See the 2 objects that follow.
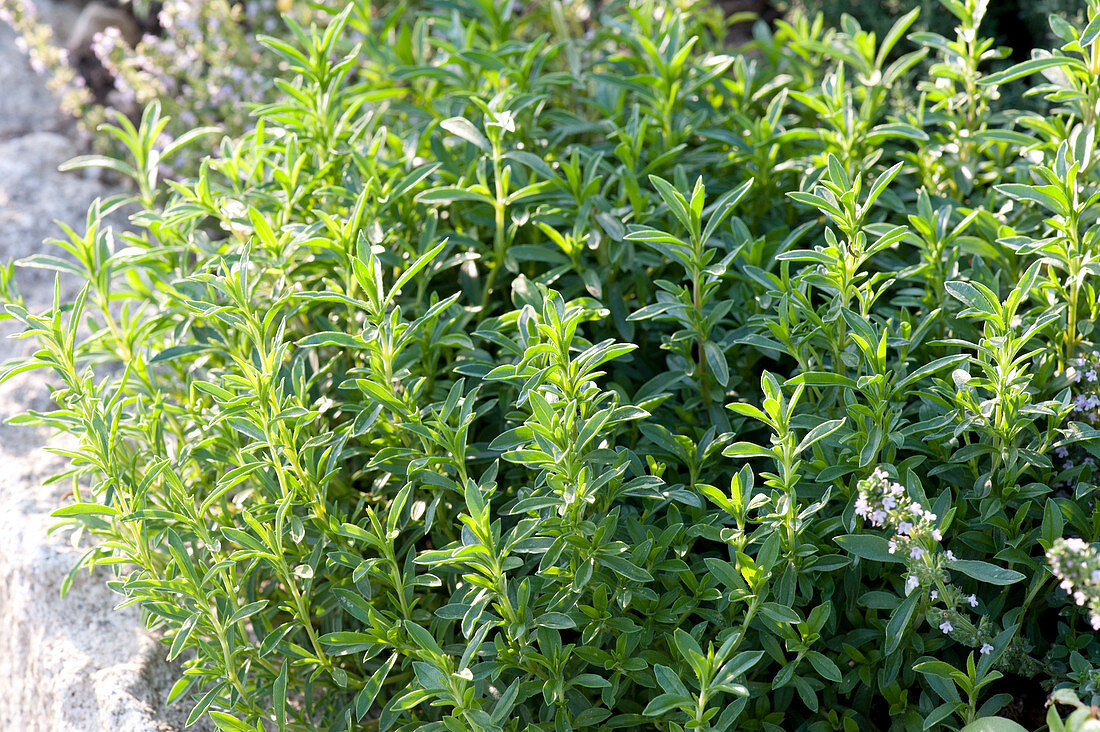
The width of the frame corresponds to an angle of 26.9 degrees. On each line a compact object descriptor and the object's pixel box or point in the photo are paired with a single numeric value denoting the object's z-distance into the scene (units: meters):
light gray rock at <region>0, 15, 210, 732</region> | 0.74
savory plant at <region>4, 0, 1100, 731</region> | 0.68
